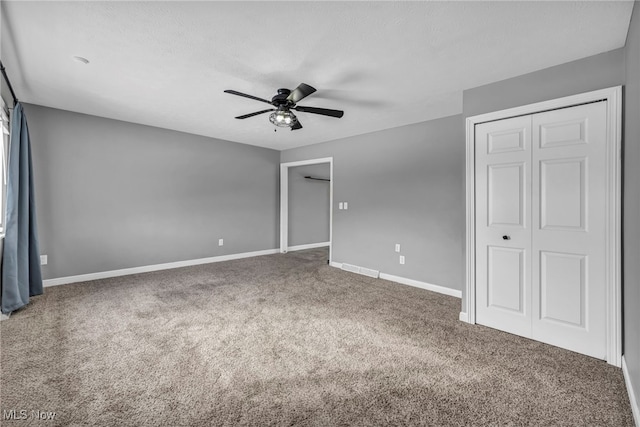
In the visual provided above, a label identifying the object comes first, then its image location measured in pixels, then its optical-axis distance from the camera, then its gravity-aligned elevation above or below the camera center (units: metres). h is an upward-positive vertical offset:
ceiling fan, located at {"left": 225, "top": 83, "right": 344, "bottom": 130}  2.74 +1.03
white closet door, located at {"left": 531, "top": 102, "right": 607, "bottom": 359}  2.18 -0.12
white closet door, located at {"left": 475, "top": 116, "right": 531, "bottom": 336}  2.53 -0.10
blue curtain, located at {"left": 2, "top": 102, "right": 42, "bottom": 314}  2.86 -0.19
